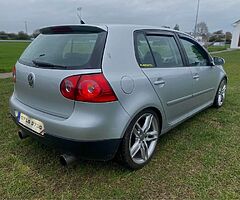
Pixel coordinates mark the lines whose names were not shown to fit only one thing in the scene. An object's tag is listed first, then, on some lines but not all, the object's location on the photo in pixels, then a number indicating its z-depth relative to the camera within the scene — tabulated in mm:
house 41731
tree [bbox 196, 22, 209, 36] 44488
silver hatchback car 2105
